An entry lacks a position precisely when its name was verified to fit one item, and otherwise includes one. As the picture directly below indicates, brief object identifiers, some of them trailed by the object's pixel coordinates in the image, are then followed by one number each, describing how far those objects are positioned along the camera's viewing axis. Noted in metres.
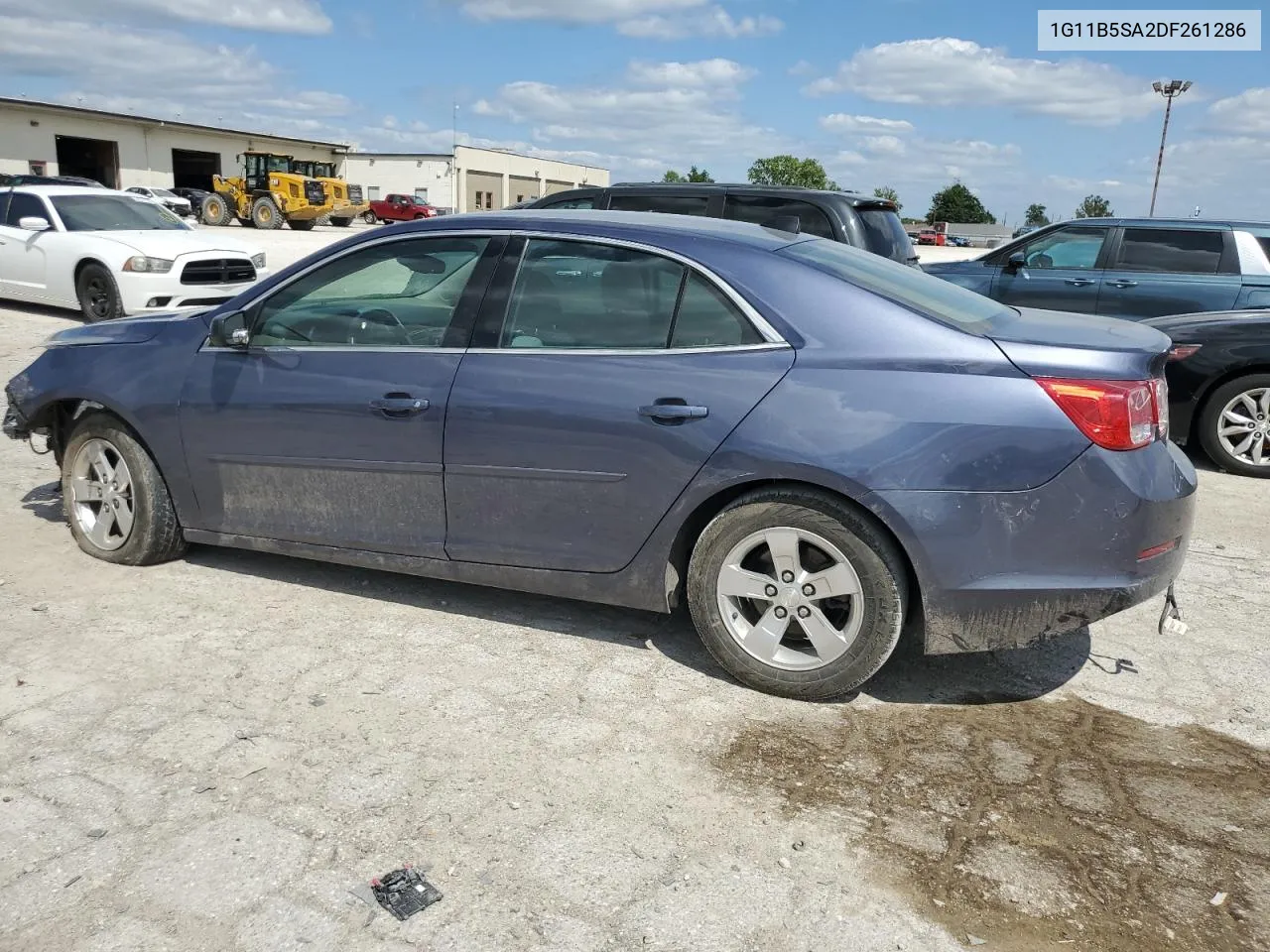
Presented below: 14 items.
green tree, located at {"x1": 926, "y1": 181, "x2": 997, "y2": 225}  134.00
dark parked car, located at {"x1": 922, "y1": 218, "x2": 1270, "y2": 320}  8.95
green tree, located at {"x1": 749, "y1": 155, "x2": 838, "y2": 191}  111.81
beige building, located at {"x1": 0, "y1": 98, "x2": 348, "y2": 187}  47.61
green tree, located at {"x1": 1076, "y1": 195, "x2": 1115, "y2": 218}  103.36
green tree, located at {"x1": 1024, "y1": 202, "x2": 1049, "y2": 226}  116.81
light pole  42.34
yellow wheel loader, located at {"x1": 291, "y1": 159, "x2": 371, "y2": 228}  43.69
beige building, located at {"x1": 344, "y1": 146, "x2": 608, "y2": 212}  83.25
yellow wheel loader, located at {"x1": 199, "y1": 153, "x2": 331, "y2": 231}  40.78
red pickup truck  54.03
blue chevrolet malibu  3.27
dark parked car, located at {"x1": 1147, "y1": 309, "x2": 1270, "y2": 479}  7.04
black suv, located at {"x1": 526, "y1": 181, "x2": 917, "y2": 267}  8.29
